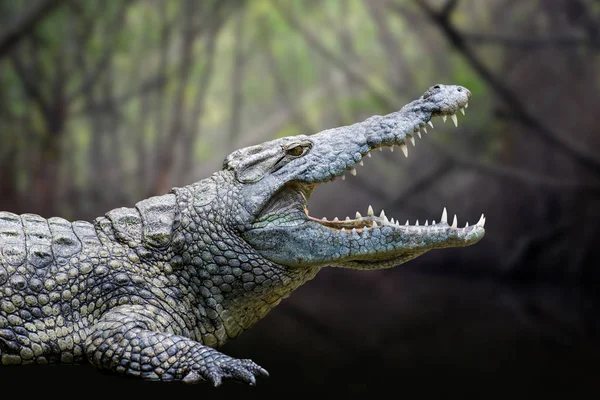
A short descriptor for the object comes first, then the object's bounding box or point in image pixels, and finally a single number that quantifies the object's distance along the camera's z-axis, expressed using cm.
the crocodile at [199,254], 564
